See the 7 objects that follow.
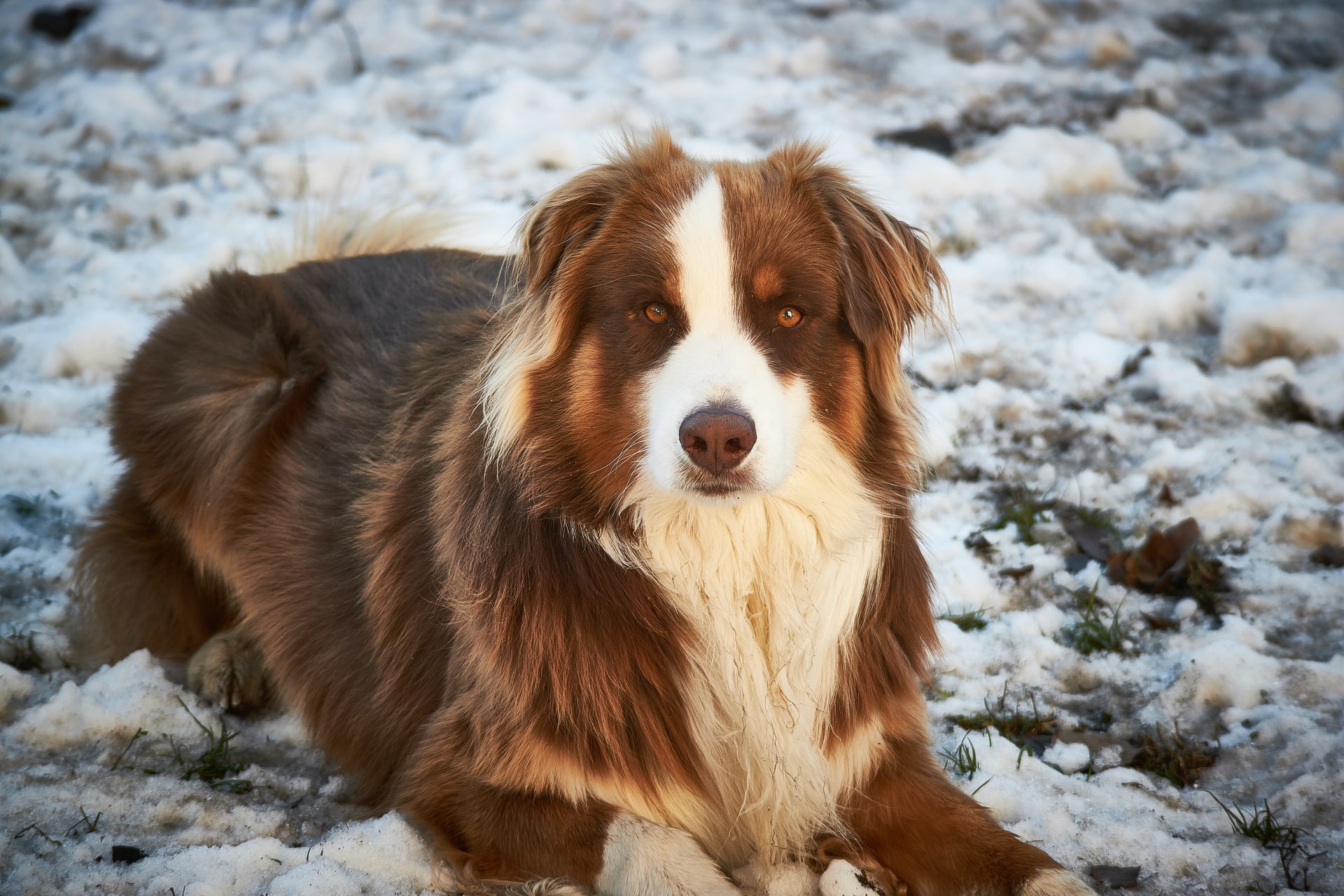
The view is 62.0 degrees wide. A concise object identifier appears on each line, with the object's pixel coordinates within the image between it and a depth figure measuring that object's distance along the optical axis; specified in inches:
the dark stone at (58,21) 317.7
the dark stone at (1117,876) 111.3
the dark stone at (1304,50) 301.6
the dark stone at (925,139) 264.2
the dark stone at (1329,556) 157.8
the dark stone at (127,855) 108.7
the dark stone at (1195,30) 311.1
